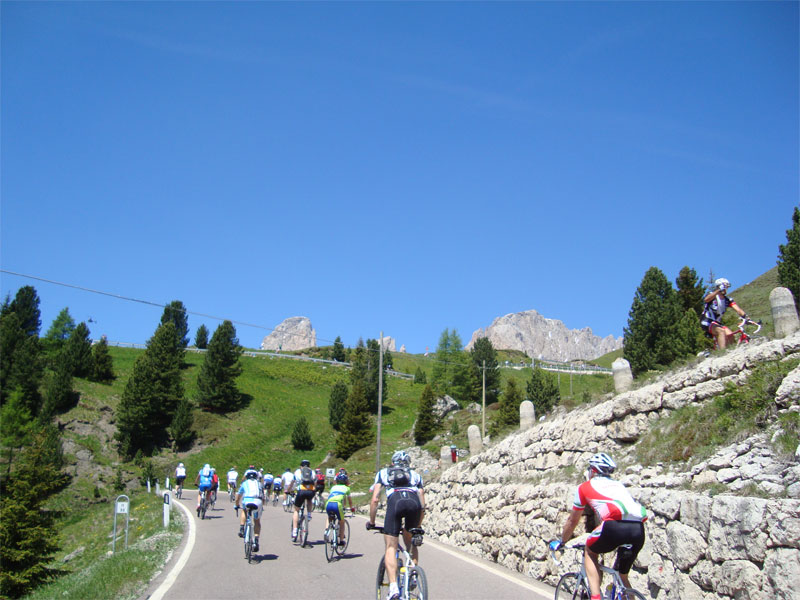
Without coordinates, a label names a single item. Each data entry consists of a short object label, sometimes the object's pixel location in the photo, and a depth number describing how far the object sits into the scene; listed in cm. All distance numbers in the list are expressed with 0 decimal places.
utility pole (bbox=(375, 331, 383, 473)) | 3078
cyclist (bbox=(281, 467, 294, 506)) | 2431
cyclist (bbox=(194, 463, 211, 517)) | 2222
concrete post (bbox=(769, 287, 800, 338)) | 940
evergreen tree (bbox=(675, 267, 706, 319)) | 4682
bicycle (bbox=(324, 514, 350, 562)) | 1137
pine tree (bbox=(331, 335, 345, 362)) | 10738
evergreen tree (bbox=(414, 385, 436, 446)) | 5119
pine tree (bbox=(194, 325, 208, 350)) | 10056
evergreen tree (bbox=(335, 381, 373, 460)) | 5106
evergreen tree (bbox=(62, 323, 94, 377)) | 6694
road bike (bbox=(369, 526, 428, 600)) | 642
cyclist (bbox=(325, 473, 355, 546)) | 1164
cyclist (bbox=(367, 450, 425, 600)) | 670
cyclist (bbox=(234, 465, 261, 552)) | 1151
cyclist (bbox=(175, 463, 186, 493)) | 3328
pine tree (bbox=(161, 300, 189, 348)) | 9125
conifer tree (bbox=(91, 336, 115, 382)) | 6981
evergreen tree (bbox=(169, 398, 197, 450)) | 5628
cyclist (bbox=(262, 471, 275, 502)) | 3447
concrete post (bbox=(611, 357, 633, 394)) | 1295
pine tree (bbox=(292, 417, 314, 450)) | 5575
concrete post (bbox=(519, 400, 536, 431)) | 1659
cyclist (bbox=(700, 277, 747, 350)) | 1086
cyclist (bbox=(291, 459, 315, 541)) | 1314
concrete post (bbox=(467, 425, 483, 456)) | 1923
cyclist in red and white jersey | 520
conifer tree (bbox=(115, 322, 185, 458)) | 5512
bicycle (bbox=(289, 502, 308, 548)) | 1375
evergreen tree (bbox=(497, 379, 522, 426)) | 4550
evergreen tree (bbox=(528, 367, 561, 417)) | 5166
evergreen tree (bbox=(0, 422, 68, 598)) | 2030
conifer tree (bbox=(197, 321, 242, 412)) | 6656
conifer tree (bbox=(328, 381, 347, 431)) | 6212
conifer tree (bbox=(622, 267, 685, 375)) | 4162
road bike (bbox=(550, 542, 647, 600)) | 508
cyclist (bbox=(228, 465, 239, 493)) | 2924
